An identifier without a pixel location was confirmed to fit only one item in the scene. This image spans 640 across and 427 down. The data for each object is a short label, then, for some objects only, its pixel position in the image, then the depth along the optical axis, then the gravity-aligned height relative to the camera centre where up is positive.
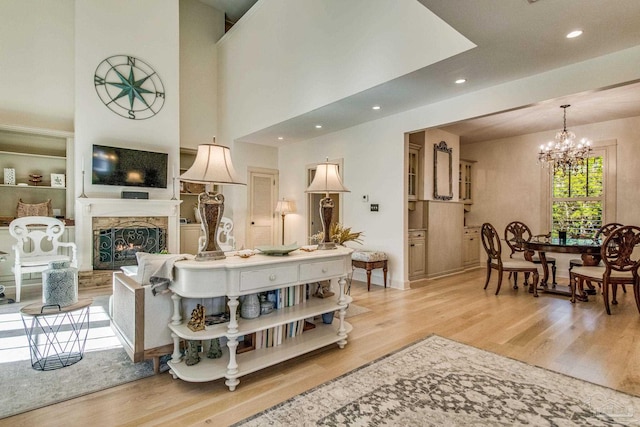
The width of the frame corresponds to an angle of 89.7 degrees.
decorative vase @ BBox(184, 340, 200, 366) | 2.23 -0.99
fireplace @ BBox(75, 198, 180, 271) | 5.25 -0.11
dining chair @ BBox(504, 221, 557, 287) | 4.96 -0.54
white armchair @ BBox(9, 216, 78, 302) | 4.29 -0.48
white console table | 2.07 -0.74
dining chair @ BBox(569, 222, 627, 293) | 4.80 -0.31
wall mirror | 5.97 +0.80
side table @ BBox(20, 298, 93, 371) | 2.32 -1.16
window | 5.94 +0.27
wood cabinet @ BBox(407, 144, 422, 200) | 5.78 +0.75
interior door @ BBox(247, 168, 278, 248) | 7.30 +0.15
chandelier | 5.06 +0.99
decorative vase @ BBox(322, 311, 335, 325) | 2.96 -0.97
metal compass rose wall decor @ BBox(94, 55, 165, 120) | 5.53 +2.23
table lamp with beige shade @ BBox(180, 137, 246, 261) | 2.21 +0.22
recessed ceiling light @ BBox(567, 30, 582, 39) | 2.71 +1.53
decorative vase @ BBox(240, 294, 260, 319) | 2.39 -0.71
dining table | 4.17 -0.49
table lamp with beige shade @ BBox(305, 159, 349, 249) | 3.01 +0.24
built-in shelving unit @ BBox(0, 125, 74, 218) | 5.25 +0.81
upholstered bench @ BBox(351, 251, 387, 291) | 4.95 -0.74
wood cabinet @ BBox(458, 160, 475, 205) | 7.28 +0.74
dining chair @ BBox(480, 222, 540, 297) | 4.55 -0.74
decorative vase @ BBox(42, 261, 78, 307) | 2.38 -0.56
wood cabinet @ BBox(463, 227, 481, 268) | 6.81 -0.72
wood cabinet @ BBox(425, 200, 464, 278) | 5.79 -0.44
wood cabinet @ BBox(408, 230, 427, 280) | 5.46 -0.71
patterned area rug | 1.81 -1.16
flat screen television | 5.43 +0.79
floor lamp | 6.90 +0.12
